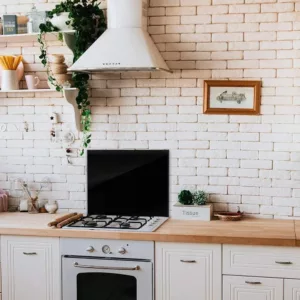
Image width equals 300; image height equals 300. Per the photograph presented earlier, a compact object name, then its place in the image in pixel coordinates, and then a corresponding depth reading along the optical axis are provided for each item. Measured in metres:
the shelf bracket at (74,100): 4.00
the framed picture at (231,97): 3.95
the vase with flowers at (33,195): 4.25
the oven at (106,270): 3.59
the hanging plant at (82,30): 3.94
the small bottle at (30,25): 4.09
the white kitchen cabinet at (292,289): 3.42
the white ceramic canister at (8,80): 4.14
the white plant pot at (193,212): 3.91
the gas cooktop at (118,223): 3.68
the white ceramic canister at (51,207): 4.24
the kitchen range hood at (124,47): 3.65
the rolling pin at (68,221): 3.74
